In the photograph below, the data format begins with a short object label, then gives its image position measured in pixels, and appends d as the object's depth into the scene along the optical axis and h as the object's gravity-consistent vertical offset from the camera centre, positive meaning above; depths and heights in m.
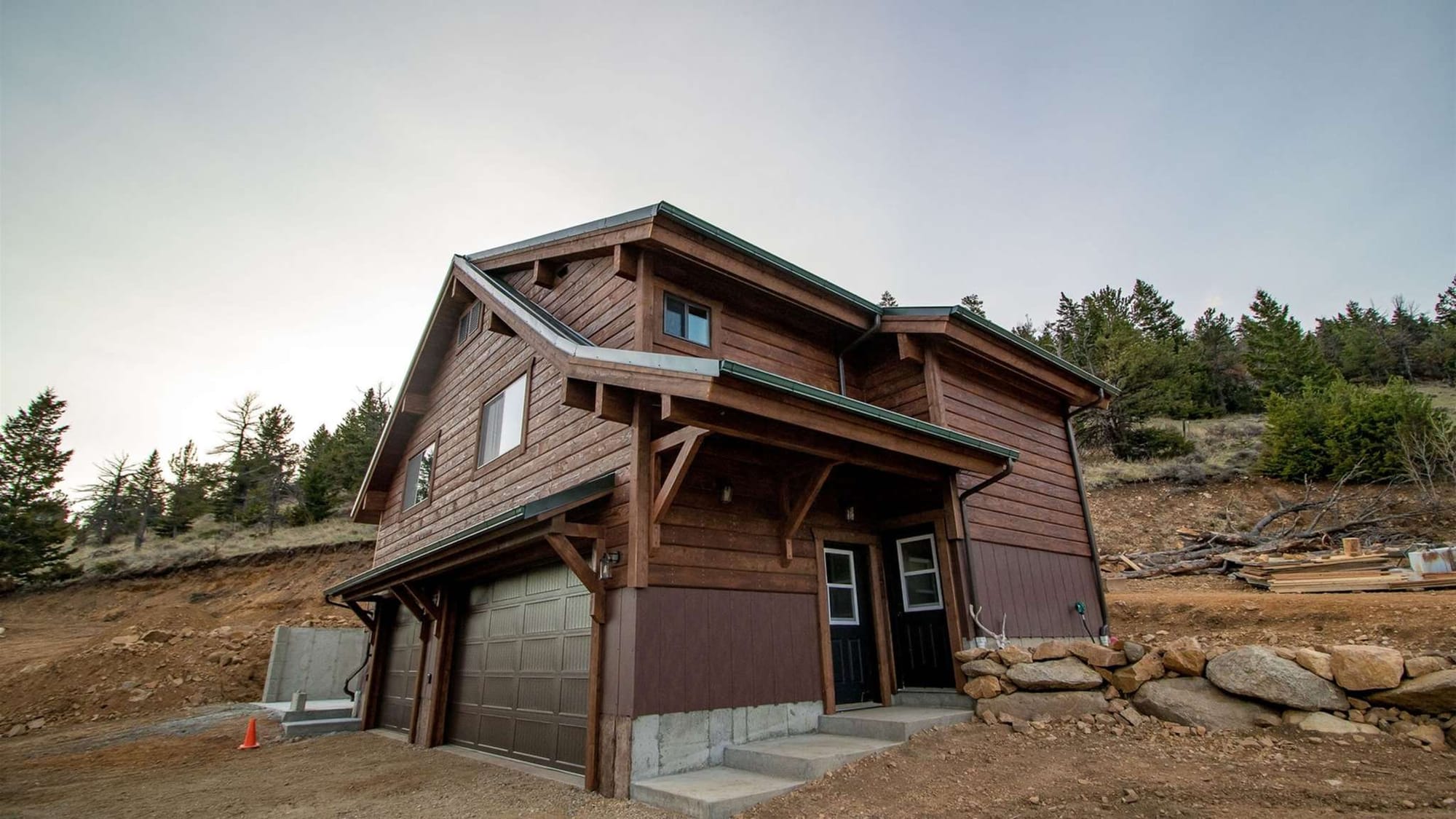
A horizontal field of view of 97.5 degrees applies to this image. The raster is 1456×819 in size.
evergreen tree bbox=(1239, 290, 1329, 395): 32.62 +13.04
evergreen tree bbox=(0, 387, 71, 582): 23.98 +6.10
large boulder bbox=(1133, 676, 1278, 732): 5.28 -0.75
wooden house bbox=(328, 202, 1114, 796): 6.09 +1.33
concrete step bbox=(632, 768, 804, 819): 4.76 -1.26
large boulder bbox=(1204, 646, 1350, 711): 5.06 -0.54
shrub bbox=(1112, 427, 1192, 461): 27.81 +7.17
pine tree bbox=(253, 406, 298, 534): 33.62 +10.09
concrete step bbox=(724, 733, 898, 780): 5.35 -1.11
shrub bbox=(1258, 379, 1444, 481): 19.91 +5.54
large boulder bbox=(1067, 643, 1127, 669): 6.26 -0.37
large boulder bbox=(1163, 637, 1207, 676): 5.75 -0.37
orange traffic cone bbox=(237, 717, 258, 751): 10.29 -1.57
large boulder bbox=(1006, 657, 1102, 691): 6.27 -0.56
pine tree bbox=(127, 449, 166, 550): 33.09 +7.62
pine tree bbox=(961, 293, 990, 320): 42.06 +20.02
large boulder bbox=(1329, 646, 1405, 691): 4.84 -0.42
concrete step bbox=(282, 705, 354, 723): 12.18 -1.52
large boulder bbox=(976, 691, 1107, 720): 6.14 -0.81
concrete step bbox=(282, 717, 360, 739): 11.51 -1.63
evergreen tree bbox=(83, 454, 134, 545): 33.78 +7.02
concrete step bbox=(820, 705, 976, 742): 6.12 -0.96
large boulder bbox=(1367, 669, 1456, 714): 4.57 -0.59
